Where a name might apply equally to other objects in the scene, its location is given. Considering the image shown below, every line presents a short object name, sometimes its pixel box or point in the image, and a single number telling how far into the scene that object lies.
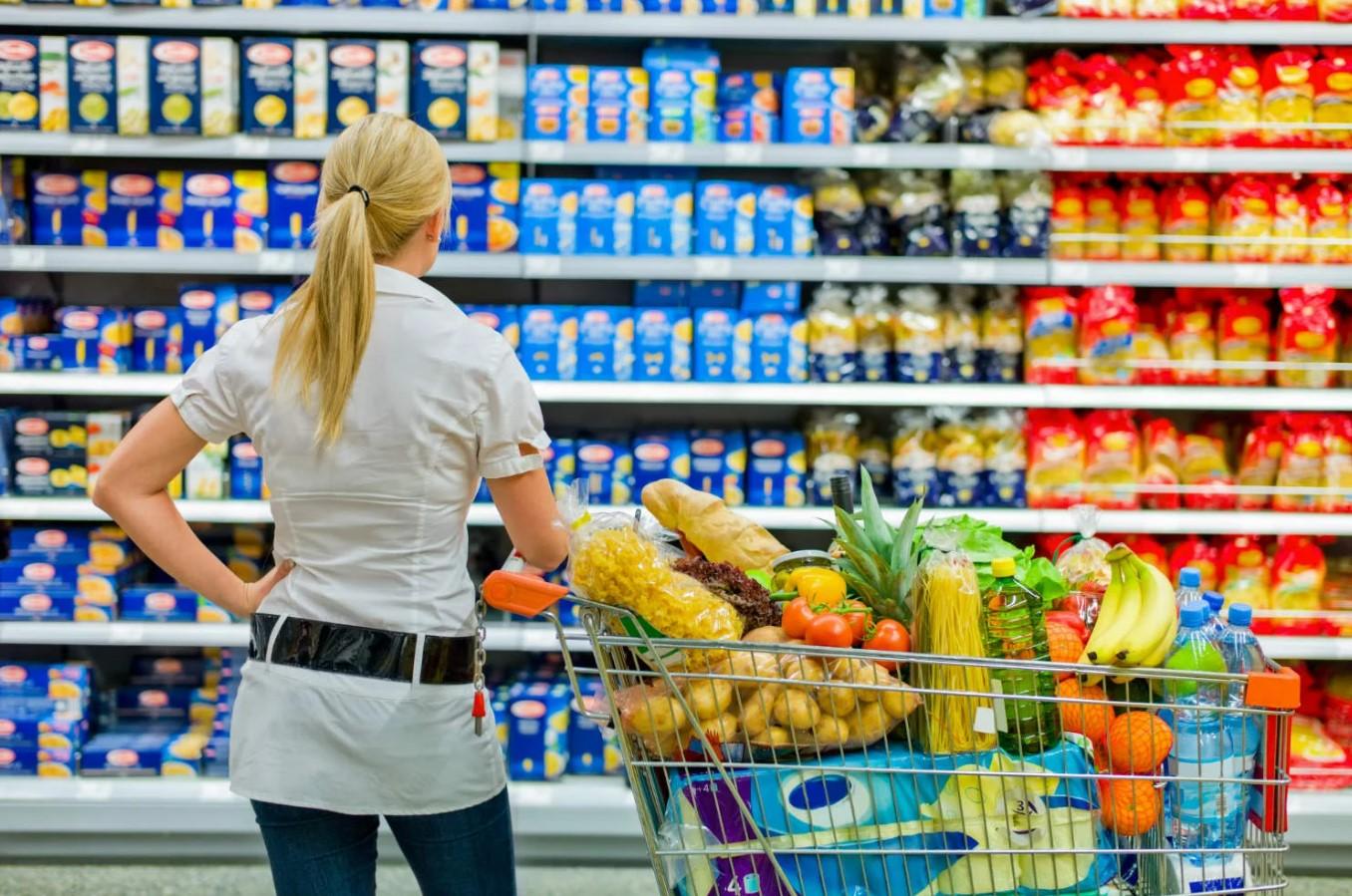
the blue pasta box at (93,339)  3.49
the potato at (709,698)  1.48
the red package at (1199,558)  3.54
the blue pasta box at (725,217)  3.44
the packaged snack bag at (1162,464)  3.52
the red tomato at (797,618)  1.55
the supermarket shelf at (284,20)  3.39
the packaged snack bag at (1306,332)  3.49
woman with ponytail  1.55
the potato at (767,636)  1.58
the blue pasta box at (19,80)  3.42
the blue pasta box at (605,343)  3.46
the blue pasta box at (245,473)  3.49
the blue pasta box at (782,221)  3.45
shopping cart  1.47
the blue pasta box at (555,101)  3.39
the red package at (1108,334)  3.45
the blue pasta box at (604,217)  3.42
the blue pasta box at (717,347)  3.46
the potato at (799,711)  1.48
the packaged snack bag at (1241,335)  3.53
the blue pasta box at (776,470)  3.52
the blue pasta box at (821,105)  3.43
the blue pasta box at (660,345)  3.46
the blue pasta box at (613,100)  3.40
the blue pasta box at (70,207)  3.51
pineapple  1.68
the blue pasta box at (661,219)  3.43
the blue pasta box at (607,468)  3.49
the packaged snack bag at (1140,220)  3.53
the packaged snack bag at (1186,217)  3.52
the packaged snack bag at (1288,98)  3.45
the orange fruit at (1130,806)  1.54
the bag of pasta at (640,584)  1.49
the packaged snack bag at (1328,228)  3.48
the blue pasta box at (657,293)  3.54
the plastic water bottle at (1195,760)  1.53
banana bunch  1.56
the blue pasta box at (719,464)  3.52
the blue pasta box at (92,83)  3.41
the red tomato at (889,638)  1.59
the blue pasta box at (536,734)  3.49
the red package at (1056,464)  3.50
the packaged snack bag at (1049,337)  3.49
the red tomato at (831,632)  1.50
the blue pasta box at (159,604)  3.54
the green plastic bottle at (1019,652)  1.55
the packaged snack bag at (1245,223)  3.47
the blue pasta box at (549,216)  3.42
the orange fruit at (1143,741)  1.54
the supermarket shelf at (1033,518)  3.44
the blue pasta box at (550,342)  3.46
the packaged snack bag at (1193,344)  3.50
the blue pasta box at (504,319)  3.46
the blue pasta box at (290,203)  3.46
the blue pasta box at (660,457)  3.51
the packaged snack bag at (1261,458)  3.55
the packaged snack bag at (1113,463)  3.50
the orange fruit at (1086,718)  1.61
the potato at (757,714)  1.48
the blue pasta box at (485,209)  3.44
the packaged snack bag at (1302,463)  3.51
